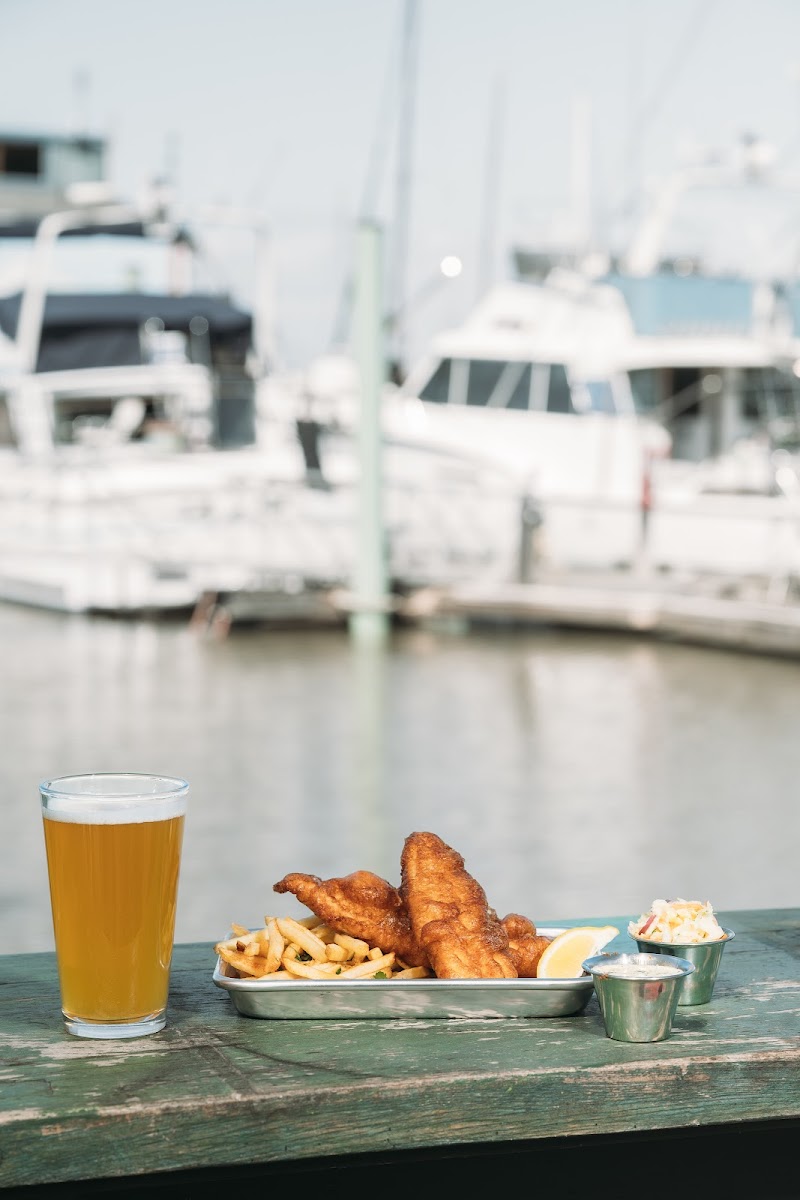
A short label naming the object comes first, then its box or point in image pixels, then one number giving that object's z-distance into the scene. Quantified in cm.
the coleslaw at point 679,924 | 188
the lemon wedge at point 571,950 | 187
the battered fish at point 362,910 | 189
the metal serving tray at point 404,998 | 183
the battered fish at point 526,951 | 189
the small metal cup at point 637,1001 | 179
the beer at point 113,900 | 178
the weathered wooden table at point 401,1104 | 170
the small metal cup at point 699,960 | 186
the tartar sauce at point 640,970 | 179
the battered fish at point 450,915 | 185
